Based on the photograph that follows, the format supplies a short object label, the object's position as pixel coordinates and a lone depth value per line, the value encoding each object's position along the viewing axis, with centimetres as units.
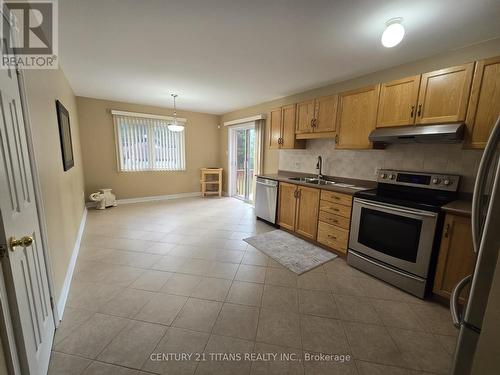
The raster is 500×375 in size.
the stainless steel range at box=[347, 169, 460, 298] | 200
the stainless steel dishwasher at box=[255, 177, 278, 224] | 383
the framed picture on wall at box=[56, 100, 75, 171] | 241
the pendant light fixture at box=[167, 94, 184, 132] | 451
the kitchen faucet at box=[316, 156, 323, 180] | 351
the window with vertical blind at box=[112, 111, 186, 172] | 504
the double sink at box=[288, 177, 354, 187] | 329
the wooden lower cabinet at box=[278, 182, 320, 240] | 313
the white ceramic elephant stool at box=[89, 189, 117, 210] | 461
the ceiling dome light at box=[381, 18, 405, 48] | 165
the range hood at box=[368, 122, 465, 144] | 194
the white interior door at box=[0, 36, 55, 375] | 98
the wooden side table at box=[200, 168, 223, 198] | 615
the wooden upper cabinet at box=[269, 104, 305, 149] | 371
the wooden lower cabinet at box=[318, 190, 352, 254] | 270
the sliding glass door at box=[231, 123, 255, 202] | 571
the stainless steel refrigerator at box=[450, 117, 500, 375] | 79
